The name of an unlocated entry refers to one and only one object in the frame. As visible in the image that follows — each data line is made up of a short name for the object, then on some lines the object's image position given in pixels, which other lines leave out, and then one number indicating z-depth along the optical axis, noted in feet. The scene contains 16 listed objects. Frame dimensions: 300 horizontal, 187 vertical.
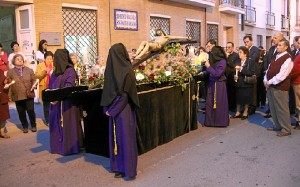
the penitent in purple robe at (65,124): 19.95
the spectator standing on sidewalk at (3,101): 23.88
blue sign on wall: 47.32
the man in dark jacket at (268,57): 30.60
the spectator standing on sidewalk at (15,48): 34.65
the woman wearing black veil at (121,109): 15.05
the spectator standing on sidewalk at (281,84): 22.65
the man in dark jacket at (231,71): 29.66
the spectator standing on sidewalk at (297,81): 24.64
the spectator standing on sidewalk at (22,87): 25.05
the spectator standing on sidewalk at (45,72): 27.53
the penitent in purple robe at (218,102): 26.17
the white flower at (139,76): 19.72
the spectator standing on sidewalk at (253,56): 29.89
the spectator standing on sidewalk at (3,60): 33.74
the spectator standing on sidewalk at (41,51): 34.86
